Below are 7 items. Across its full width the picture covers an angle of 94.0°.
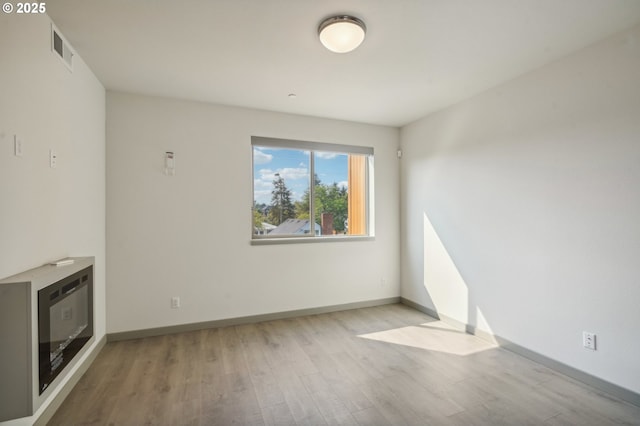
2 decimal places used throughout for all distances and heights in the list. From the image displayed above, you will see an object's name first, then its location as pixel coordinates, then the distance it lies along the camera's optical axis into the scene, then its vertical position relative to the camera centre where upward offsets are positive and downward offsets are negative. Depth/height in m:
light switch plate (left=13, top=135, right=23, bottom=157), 1.64 +0.39
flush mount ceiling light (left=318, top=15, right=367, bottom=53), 2.00 +1.25
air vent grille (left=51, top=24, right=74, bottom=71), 2.06 +1.22
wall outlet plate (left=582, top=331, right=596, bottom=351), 2.31 -1.00
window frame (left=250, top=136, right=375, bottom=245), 3.77 +0.46
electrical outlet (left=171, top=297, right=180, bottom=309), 3.35 -0.99
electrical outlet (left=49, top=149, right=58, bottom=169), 2.03 +0.39
